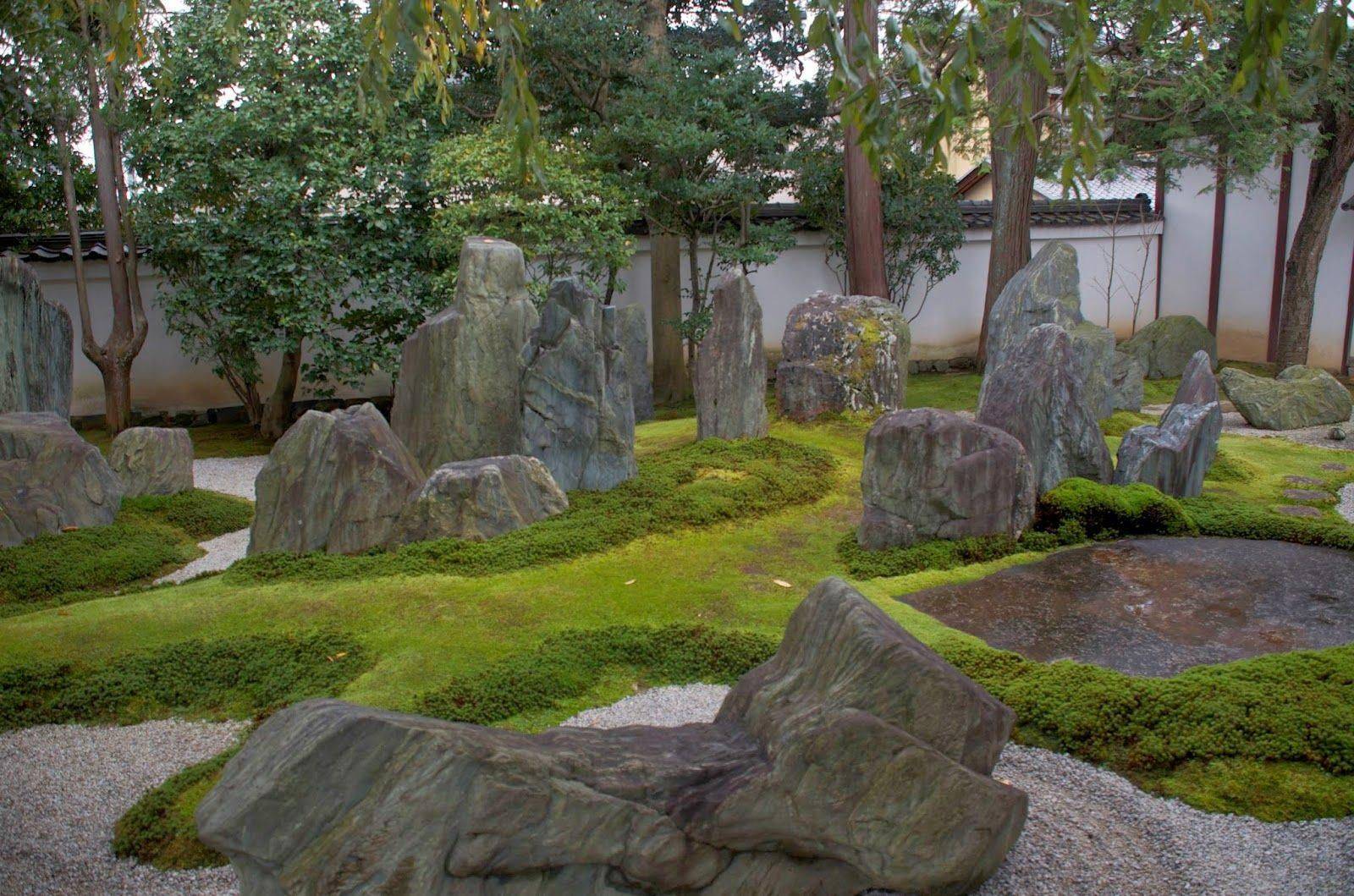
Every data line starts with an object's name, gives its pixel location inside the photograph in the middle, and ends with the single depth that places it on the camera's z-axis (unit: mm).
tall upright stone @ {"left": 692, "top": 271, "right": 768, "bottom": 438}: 10039
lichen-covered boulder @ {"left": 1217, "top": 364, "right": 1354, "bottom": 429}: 11867
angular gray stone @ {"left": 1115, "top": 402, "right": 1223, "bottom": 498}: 8117
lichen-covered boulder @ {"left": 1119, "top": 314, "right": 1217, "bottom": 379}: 15962
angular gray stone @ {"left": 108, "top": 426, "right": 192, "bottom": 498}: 9688
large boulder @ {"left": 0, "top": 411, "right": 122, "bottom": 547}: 8211
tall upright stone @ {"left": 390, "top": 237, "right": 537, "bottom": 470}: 9117
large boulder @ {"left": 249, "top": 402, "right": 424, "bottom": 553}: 7461
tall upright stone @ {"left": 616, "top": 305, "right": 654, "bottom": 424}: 12922
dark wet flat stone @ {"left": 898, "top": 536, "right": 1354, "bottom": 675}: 5363
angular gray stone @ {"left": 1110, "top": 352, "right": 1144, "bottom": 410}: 12680
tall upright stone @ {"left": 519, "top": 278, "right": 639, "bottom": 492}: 8695
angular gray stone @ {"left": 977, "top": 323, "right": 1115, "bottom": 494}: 8031
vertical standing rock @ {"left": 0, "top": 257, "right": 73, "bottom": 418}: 9812
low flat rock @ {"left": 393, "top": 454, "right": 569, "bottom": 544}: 7441
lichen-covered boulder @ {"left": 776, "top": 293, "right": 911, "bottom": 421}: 11125
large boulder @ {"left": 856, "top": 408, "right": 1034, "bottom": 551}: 7098
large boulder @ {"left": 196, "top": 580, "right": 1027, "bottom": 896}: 2635
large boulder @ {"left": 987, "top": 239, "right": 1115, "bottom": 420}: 11273
